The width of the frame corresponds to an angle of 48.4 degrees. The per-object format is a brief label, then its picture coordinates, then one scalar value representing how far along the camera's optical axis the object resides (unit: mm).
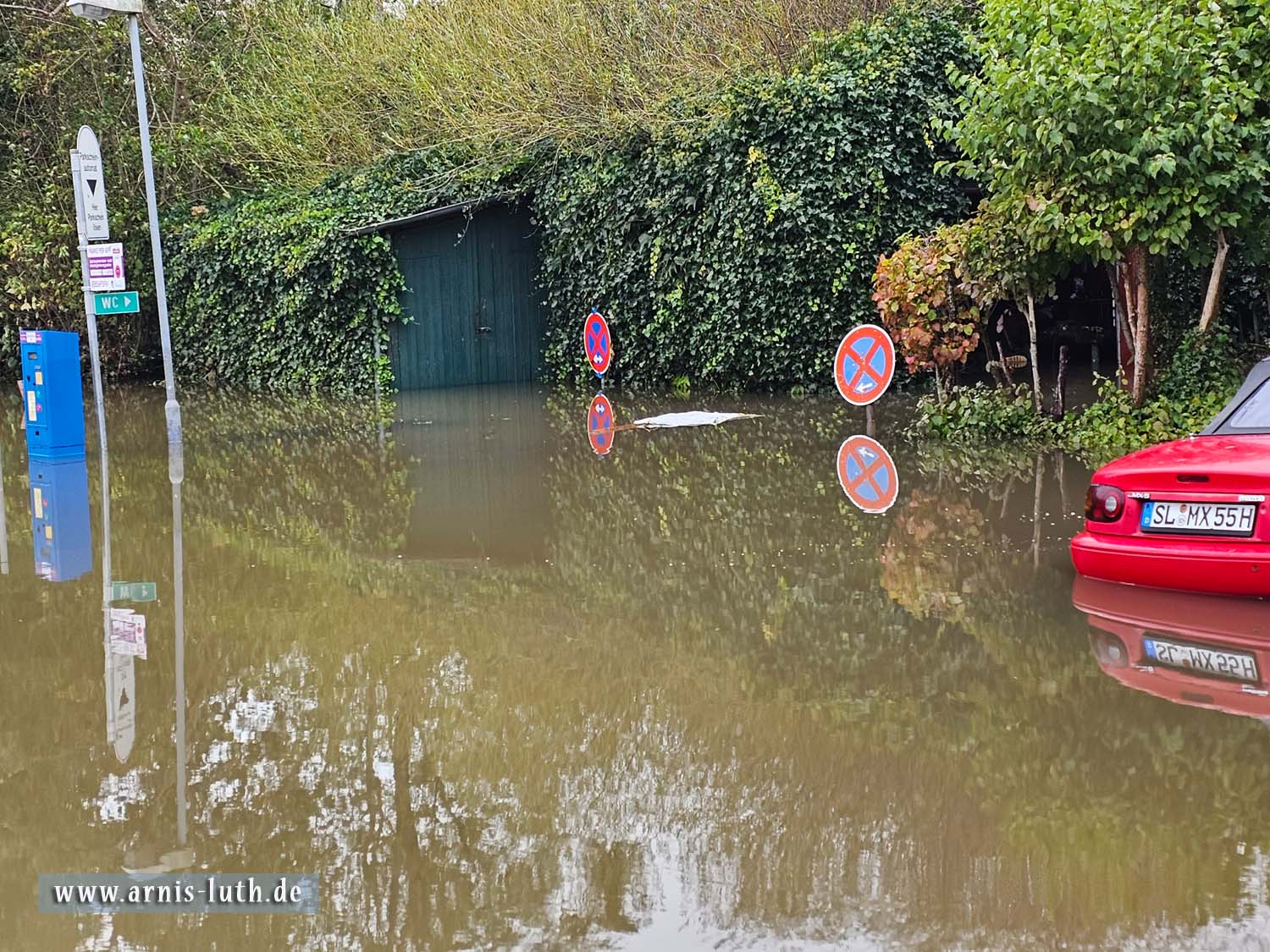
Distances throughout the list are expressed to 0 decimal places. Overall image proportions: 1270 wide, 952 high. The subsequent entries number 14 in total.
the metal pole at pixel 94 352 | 11891
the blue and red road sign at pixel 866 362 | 12266
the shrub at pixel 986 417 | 12562
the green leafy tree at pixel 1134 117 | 10367
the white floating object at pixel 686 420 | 15320
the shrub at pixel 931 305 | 12766
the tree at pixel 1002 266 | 12039
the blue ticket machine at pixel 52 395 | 13805
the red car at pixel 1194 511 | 6473
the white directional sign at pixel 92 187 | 12789
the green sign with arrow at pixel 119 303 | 12648
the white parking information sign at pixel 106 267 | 12539
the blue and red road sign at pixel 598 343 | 17422
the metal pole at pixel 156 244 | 12859
